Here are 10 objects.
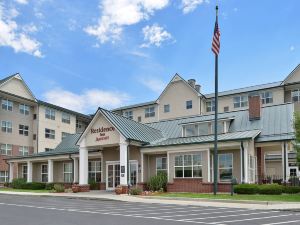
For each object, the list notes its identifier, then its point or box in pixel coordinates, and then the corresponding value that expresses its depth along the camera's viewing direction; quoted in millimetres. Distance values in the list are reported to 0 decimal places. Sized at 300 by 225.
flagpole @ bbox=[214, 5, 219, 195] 17383
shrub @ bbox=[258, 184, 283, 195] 16838
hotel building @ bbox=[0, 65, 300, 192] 19420
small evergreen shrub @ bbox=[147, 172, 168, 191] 20563
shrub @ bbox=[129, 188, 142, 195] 19076
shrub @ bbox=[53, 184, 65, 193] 22689
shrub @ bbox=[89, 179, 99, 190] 24490
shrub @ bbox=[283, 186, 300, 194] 17487
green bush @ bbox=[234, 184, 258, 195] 16910
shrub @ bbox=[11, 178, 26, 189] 27991
